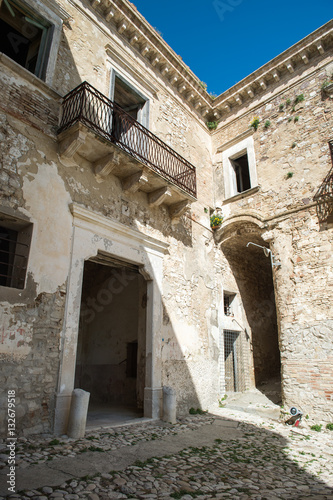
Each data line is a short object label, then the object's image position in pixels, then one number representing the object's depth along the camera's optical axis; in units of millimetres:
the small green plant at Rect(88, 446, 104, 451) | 4581
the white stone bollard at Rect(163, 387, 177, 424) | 6961
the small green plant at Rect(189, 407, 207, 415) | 8055
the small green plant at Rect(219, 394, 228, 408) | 9039
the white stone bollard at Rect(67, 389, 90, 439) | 5105
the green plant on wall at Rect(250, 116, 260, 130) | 10719
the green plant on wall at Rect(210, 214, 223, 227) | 10602
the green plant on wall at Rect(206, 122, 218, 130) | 12086
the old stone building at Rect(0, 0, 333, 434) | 5578
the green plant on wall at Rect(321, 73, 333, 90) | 9137
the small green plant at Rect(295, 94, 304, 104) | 9672
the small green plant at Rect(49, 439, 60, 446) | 4609
